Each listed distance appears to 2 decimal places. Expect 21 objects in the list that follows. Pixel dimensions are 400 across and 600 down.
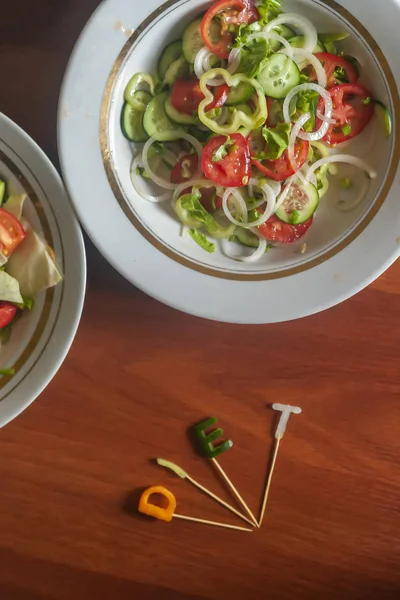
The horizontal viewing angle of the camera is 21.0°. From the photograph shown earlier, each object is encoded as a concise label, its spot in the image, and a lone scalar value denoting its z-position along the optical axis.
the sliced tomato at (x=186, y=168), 0.63
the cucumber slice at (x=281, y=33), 0.61
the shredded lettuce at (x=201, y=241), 0.63
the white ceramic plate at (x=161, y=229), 0.59
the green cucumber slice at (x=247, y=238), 0.63
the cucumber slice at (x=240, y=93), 0.61
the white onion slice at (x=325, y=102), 0.61
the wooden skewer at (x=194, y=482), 0.65
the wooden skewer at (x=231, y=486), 0.65
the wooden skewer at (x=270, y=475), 0.65
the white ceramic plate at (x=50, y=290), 0.60
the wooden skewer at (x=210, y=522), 0.65
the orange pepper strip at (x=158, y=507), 0.65
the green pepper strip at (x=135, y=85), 0.61
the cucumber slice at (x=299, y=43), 0.61
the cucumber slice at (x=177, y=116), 0.62
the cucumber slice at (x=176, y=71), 0.62
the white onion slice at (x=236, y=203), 0.62
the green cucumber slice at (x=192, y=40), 0.61
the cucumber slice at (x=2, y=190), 0.62
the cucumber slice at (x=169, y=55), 0.62
